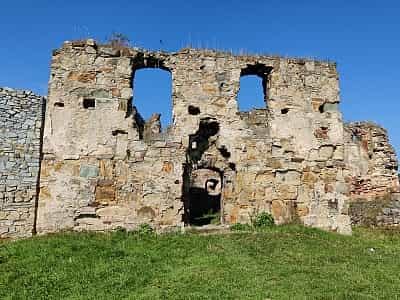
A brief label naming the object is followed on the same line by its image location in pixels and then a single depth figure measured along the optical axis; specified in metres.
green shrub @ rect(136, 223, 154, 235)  10.23
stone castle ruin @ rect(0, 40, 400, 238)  10.34
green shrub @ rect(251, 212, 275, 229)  10.83
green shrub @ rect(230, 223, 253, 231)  10.58
